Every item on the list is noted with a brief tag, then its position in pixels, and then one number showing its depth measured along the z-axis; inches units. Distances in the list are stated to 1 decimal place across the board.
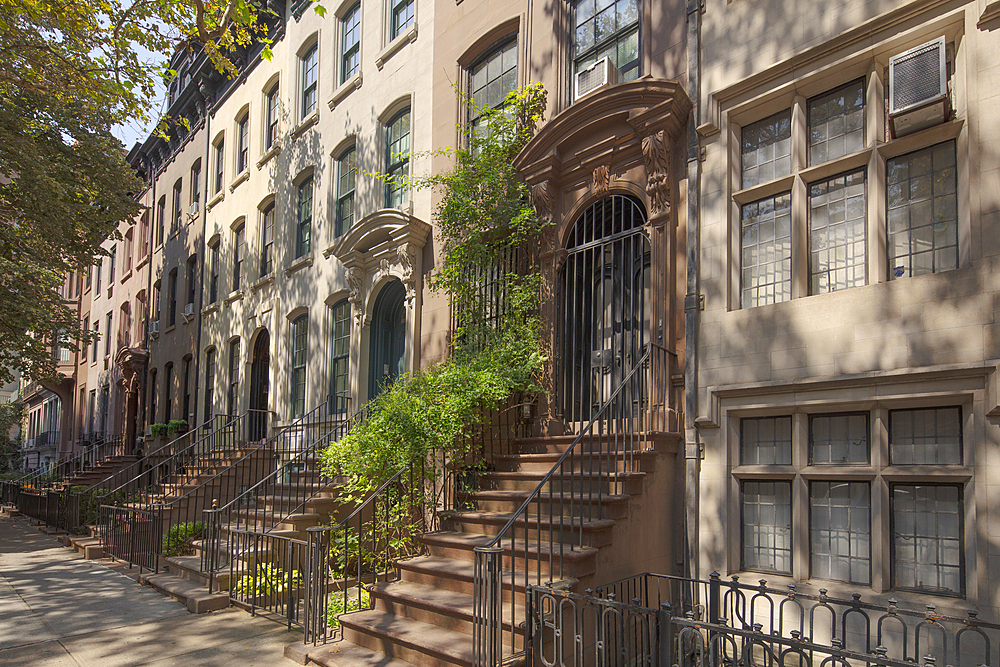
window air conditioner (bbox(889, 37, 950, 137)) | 226.1
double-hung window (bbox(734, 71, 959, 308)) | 239.8
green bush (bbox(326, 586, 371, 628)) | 288.7
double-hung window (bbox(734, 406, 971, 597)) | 223.6
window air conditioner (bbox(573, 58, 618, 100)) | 346.9
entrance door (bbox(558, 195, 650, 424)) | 340.2
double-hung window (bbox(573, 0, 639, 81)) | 357.4
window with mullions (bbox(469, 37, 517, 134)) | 431.2
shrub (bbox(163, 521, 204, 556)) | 451.9
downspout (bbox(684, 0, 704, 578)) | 283.9
